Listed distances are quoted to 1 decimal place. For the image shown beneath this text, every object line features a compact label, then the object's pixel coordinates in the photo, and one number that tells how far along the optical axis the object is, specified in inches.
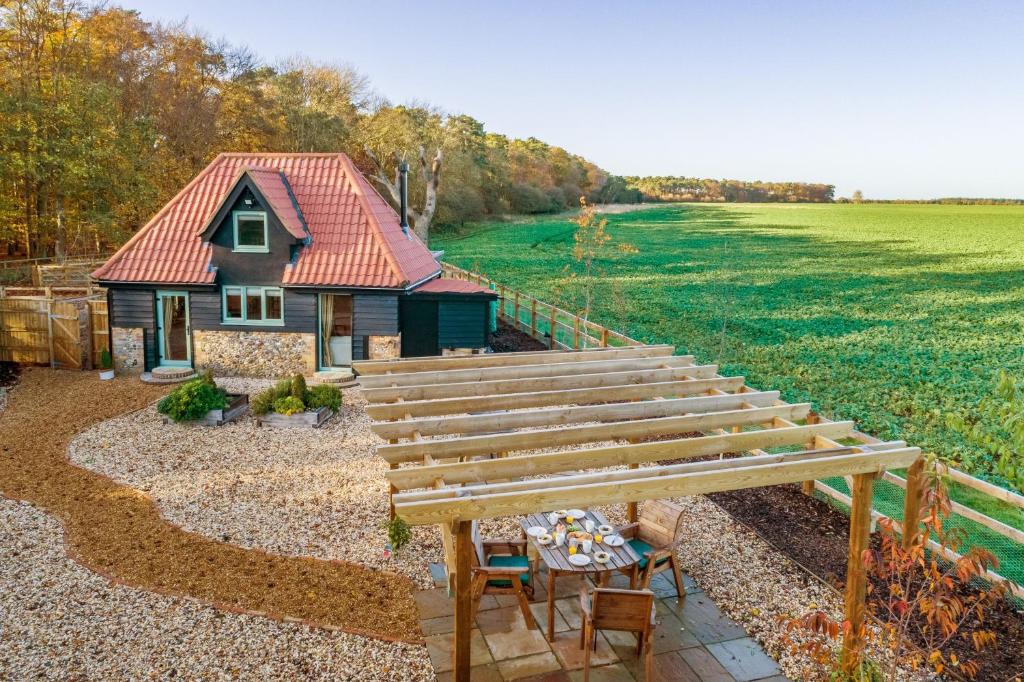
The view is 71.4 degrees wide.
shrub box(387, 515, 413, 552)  356.2
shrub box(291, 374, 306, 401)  575.2
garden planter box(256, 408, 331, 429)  563.8
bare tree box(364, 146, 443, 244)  1330.0
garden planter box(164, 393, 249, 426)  559.2
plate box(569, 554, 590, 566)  279.4
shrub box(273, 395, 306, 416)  563.8
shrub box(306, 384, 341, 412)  577.9
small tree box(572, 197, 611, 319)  869.8
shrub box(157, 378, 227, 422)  549.3
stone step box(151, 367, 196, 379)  680.4
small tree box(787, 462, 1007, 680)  208.7
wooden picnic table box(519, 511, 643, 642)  277.4
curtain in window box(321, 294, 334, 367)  697.0
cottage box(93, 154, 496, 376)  690.2
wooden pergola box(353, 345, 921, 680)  219.9
